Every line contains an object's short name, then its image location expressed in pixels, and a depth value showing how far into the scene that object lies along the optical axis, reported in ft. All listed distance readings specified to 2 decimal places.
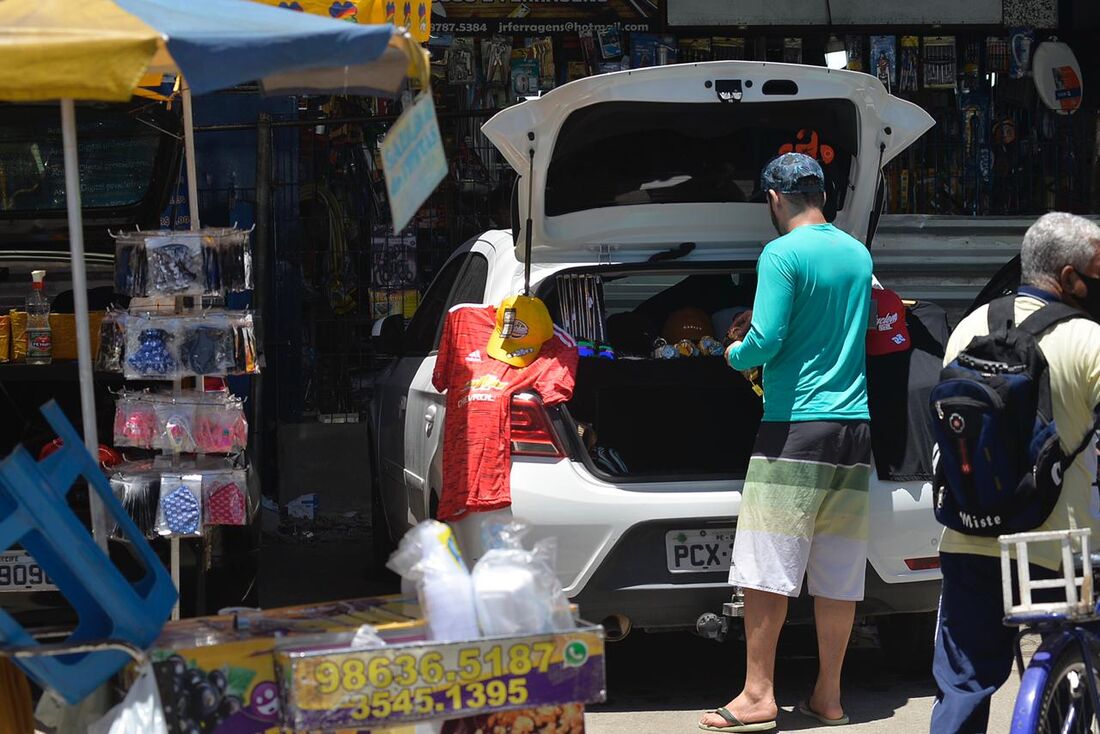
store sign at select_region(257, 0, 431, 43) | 21.85
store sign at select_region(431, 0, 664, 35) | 32.22
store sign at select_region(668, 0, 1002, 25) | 32.58
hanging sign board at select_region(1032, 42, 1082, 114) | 33.17
